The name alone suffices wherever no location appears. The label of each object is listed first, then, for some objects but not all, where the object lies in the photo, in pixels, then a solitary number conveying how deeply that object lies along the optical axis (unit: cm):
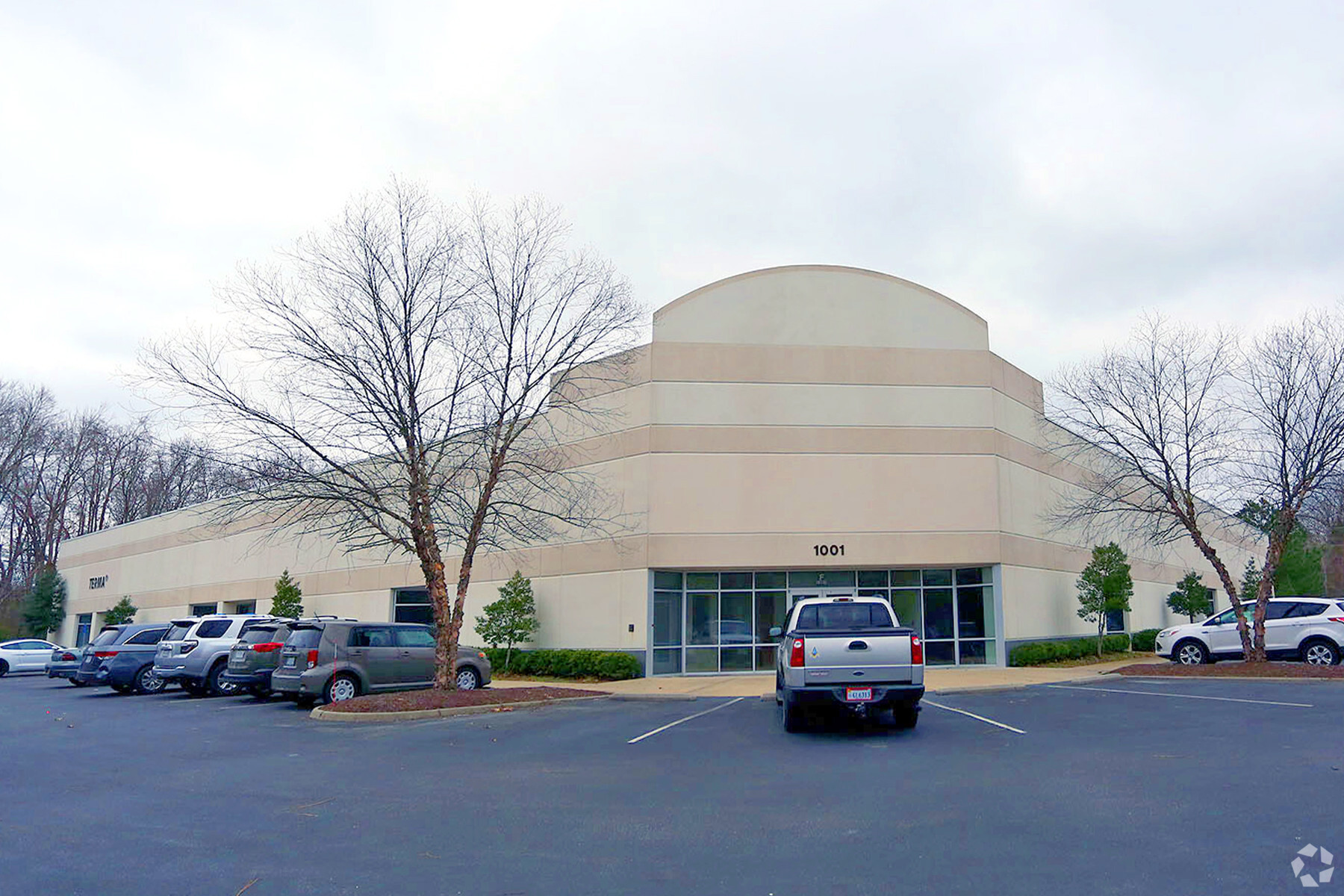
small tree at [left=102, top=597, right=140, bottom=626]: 4772
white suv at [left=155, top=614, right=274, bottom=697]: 2350
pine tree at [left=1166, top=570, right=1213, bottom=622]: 3700
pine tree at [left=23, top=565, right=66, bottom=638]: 5584
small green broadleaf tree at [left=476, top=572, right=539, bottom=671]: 2786
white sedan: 3816
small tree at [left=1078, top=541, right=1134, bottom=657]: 2980
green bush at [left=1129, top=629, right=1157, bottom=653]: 3428
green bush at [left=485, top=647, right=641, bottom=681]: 2550
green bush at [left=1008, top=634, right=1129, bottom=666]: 2678
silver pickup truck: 1325
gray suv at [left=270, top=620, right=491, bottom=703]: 1936
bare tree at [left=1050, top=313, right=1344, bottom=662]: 2277
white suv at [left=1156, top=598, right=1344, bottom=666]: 2320
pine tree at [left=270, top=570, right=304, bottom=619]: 3591
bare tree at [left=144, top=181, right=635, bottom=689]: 1916
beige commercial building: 2664
